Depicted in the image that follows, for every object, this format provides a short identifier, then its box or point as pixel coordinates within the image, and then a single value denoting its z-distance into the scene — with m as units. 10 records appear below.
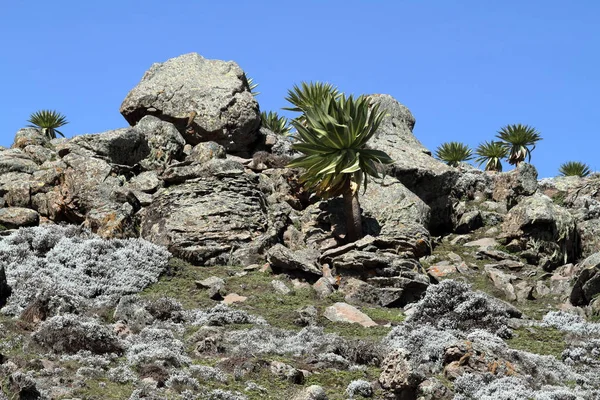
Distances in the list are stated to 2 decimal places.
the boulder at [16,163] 32.25
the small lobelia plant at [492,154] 44.88
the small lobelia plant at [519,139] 44.59
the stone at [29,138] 34.72
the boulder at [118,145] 32.50
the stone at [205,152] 32.91
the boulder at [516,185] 34.22
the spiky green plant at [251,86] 38.76
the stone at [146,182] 31.41
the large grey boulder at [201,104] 34.78
